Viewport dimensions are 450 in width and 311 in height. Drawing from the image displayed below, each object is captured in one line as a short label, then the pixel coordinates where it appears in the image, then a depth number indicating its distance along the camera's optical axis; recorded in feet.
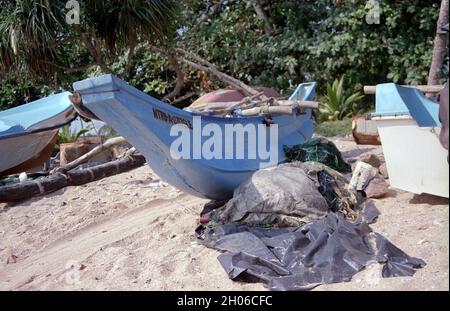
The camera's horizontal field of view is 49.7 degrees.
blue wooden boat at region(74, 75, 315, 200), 10.86
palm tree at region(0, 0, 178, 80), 20.53
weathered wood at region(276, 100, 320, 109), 15.21
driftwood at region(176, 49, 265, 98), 24.94
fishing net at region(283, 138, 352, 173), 16.99
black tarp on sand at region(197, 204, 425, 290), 9.44
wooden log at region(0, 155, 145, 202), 18.93
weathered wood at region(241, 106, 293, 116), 15.20
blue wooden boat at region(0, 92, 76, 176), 21.98
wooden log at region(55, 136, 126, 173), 21.01
